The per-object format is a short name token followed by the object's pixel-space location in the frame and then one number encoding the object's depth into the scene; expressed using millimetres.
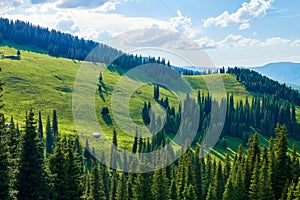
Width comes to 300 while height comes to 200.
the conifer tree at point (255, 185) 63881
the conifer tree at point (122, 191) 80438
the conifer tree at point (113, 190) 92812
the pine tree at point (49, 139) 145375
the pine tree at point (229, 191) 68938
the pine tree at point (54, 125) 161412
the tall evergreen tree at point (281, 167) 64750
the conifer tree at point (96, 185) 78875
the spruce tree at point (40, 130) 148050
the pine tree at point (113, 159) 130375
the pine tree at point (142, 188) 67375
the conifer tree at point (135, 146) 152950
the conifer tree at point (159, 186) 70812
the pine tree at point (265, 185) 60812
